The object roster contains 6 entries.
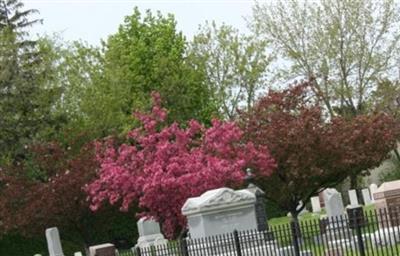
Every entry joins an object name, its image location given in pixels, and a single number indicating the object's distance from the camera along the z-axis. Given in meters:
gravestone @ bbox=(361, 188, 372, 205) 49.38
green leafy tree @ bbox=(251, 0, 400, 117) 52.06
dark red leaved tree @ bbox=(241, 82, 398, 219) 36.06
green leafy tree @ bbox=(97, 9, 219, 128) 51.22
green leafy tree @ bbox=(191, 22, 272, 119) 55.84
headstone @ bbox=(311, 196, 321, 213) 51.56
